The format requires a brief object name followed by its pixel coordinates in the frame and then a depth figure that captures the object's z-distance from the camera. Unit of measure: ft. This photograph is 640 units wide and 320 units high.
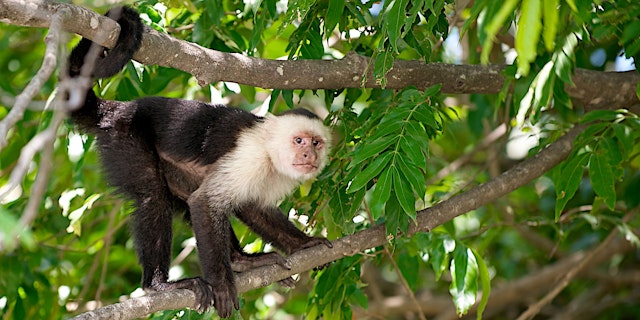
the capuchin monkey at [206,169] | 20.49
